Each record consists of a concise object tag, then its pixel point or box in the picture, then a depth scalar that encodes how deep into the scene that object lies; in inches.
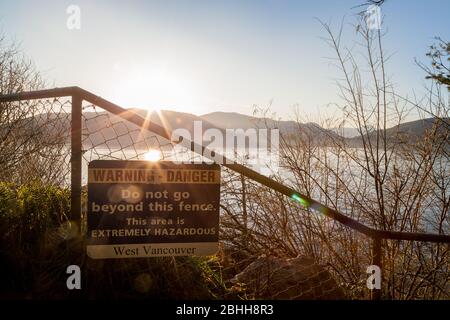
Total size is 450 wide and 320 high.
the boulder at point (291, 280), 128.1
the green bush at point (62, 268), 90.9
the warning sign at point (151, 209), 89.7
